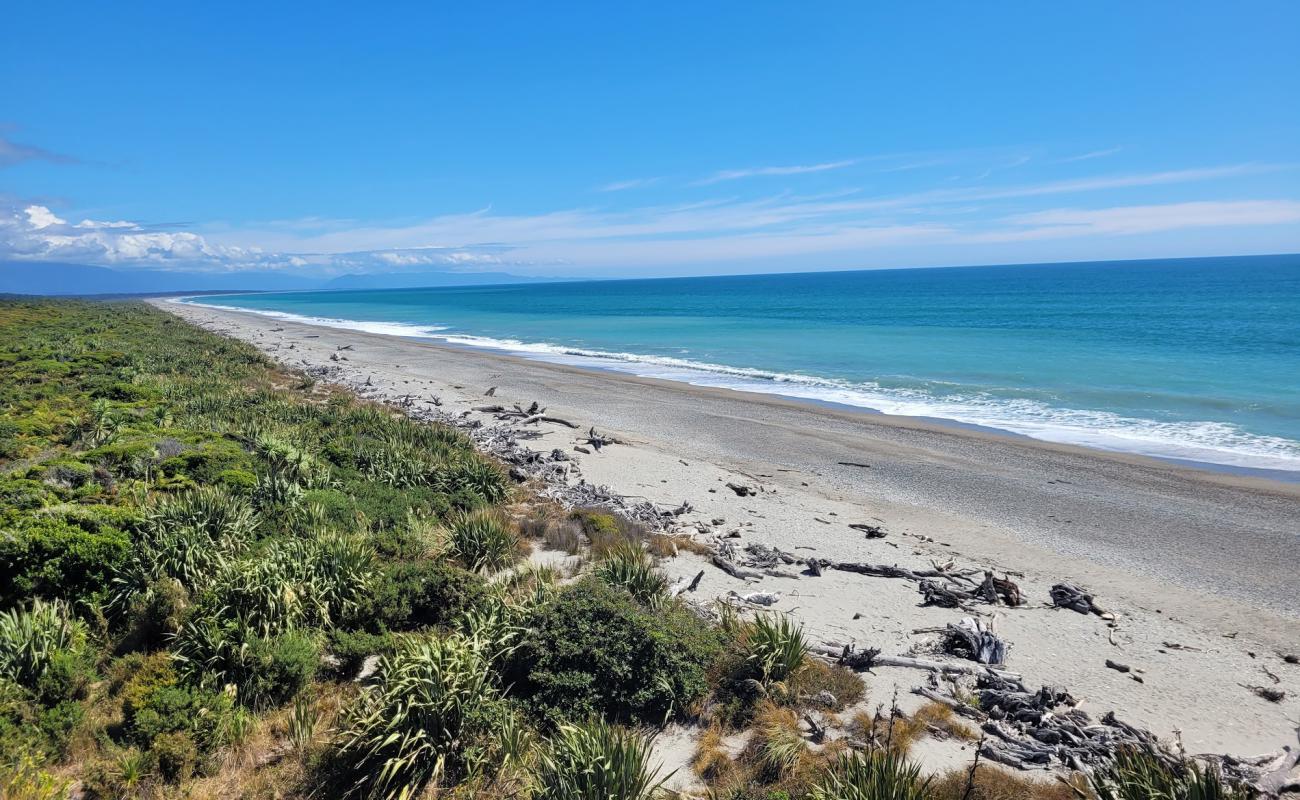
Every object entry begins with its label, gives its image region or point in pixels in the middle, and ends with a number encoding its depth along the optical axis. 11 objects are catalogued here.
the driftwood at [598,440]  17.88
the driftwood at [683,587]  9.20
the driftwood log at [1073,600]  9.28
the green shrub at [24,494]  8.88
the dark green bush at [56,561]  7.35
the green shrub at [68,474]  10.27
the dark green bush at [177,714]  5.72
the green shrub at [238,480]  10.62
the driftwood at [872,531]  12.16
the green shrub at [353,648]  6.99
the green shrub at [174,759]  5.46
